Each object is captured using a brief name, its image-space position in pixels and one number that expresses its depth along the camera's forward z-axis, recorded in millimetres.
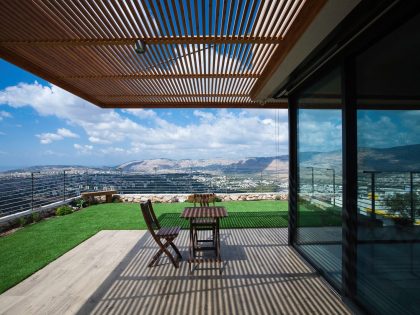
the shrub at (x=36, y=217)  7491
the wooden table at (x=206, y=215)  4243
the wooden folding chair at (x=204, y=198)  5400
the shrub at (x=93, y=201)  10221
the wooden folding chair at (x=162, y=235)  4141
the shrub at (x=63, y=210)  8415
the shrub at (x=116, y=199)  10953
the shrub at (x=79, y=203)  9652
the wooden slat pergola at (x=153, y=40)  2703
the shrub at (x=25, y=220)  7055
